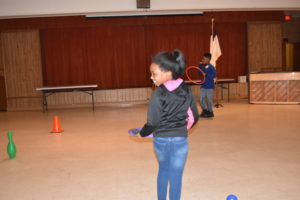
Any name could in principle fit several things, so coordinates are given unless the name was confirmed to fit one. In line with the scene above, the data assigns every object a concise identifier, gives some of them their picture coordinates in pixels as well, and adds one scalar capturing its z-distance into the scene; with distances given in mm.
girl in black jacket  1993
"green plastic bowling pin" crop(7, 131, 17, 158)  4188
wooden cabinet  8656
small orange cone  6121
